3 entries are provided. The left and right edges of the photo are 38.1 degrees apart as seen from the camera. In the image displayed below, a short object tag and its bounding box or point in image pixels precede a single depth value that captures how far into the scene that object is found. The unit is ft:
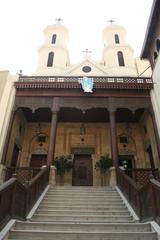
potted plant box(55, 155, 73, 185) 46.62
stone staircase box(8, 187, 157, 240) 16.85
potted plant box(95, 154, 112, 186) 46.42
